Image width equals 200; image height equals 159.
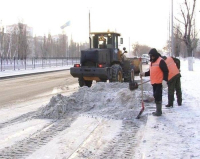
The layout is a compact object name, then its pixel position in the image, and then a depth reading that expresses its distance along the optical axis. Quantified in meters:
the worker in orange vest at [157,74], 7.42
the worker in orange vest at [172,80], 8.43
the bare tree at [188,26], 25.78
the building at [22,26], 56.07
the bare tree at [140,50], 93.70
